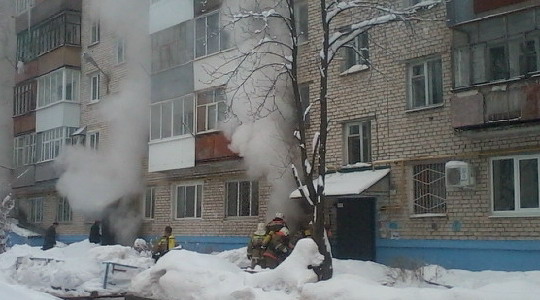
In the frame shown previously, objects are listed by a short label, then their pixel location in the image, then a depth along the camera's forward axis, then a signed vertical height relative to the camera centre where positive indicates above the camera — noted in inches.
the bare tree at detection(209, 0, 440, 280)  438.6 +112.6
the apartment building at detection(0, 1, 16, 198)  1190.3 +197.7
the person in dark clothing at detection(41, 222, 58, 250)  887.7 -54.5
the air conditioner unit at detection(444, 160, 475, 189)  511.2 +17.7
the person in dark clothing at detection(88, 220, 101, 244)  888.9 -47.9
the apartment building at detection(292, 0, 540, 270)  481.7 +47.4
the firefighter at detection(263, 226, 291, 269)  533.3 -40.0
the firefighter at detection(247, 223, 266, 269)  557.0 -43.5
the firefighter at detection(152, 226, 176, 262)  605.9 -42.6
